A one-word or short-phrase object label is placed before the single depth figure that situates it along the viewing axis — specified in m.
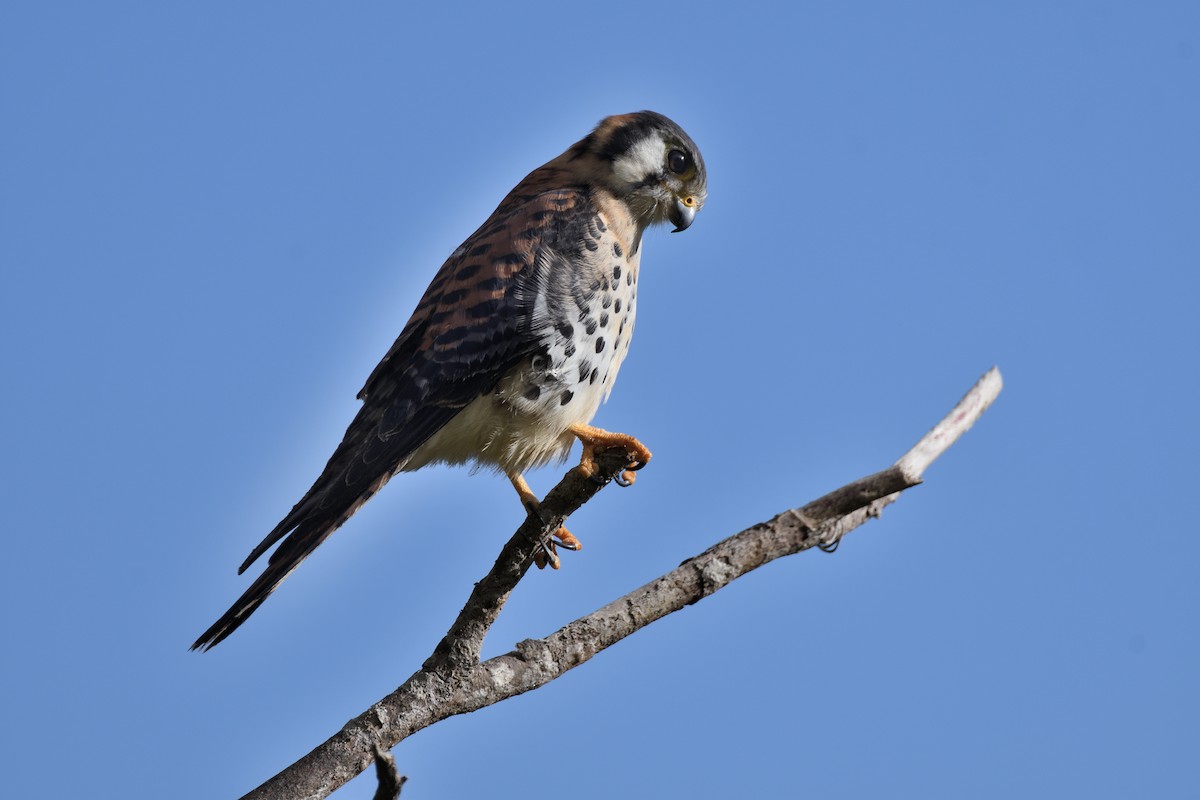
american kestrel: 7.79
